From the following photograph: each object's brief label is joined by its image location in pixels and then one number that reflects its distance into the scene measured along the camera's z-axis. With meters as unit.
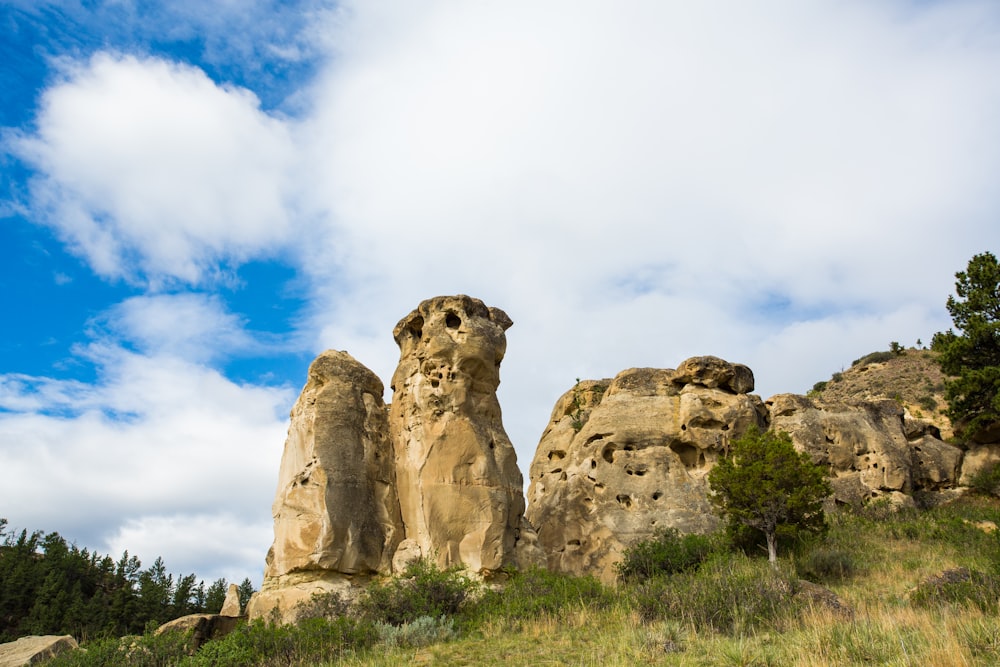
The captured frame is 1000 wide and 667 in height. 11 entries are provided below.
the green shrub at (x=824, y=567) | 17.50
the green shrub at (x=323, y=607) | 15.75
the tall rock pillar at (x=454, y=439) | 18.25
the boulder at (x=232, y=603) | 18.86
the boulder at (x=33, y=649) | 16.34
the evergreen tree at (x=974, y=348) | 27.77
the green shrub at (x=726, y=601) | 11.63
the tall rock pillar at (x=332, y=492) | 17.16
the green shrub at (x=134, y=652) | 12.95
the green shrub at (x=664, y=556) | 20.12
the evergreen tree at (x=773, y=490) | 20.20
